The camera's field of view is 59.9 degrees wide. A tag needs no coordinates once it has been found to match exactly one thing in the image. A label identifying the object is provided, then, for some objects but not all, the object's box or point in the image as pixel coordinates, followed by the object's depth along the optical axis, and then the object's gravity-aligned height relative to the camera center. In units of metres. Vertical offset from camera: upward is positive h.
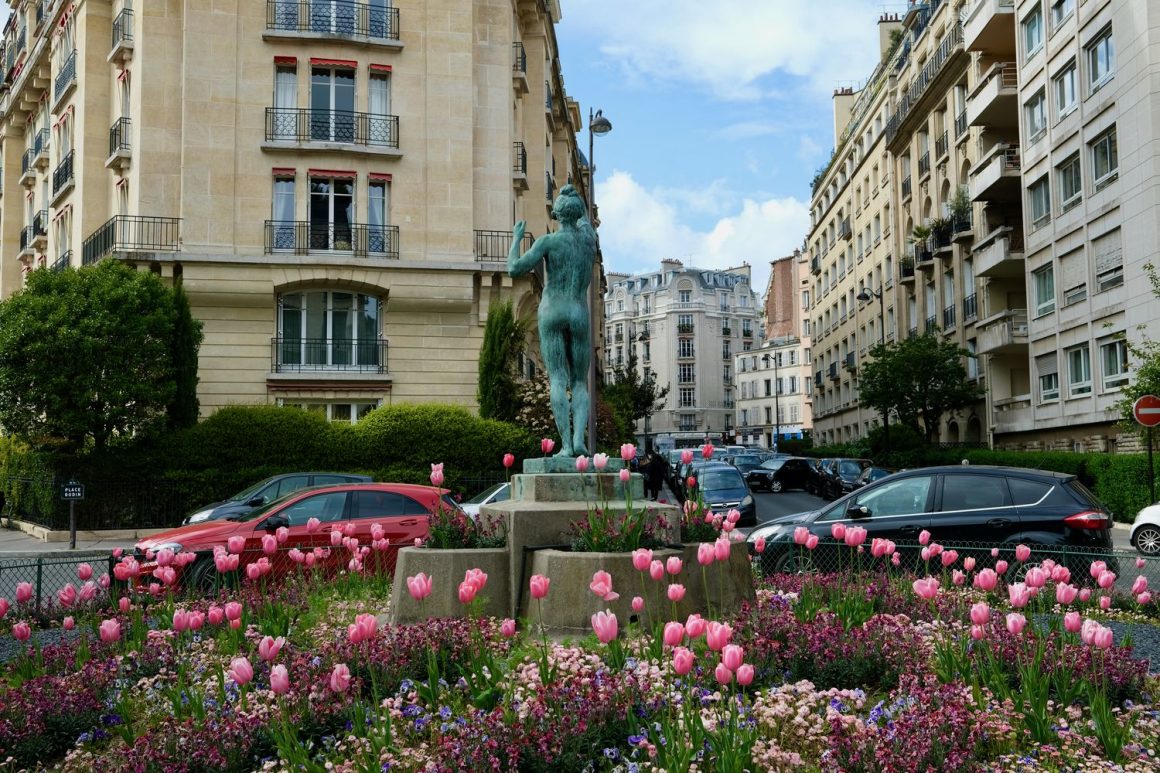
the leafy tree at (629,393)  41.22 +3.57
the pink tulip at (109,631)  5.49 -0.91
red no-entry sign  17.95 +0.64
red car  10.99 -0.74
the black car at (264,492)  16.58 -0.52
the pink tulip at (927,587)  5.46 -0.74
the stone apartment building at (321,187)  27.38 +7.69
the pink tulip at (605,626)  4.37 -0.74
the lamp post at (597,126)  25.36 +8.63
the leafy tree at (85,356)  21.34 +2.35
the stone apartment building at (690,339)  119.75 +13.98
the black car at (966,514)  10.83 -0.72
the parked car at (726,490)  22.12 -0.84
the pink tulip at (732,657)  4.07 -0.82
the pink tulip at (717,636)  4.18 -0.75
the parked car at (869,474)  29.36 -0.68
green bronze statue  8.80 +1.28
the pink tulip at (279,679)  4.01 -0.87
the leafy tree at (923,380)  38.28 +2.72
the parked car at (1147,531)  16.98 -1.42
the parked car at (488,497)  17.50 -0.69
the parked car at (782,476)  39.06 -0.89
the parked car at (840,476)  31.45 -0.75
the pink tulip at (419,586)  5.05 -0.64
